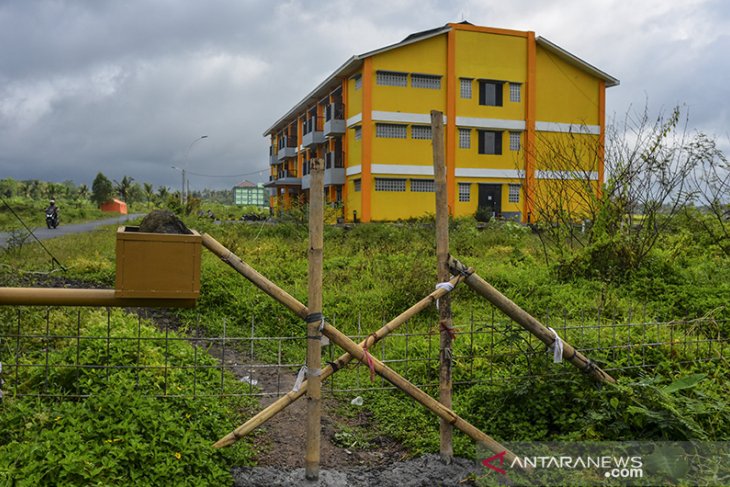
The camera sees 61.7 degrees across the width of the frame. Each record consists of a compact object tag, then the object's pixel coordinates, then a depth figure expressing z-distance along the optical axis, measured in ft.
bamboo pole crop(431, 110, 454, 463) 13.20
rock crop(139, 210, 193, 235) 12.00
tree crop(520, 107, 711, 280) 30.01
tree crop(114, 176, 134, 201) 230.68
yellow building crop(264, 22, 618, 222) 91.86
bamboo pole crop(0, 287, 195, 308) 11.78
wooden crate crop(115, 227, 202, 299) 11.23
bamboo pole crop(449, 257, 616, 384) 13.30
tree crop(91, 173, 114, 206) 213.03
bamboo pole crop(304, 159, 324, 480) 11.92
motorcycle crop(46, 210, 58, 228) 97.40
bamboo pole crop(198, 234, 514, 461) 12.14
